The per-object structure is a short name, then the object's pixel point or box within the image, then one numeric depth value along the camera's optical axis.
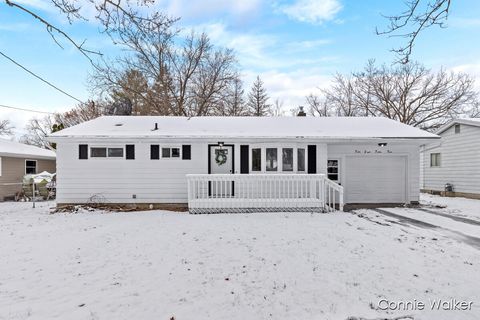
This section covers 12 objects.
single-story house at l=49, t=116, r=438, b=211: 9.88
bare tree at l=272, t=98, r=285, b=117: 28.17
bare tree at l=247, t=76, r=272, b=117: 25.80
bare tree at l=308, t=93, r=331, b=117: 28.36
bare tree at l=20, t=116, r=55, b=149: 34.72
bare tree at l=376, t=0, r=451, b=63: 3.17
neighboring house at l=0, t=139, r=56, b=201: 14.61
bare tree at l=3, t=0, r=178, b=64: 3.35
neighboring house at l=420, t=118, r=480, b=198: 12.73
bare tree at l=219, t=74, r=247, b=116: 22.69
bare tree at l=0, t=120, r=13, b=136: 35.25
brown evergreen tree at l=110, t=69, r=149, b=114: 19.08
